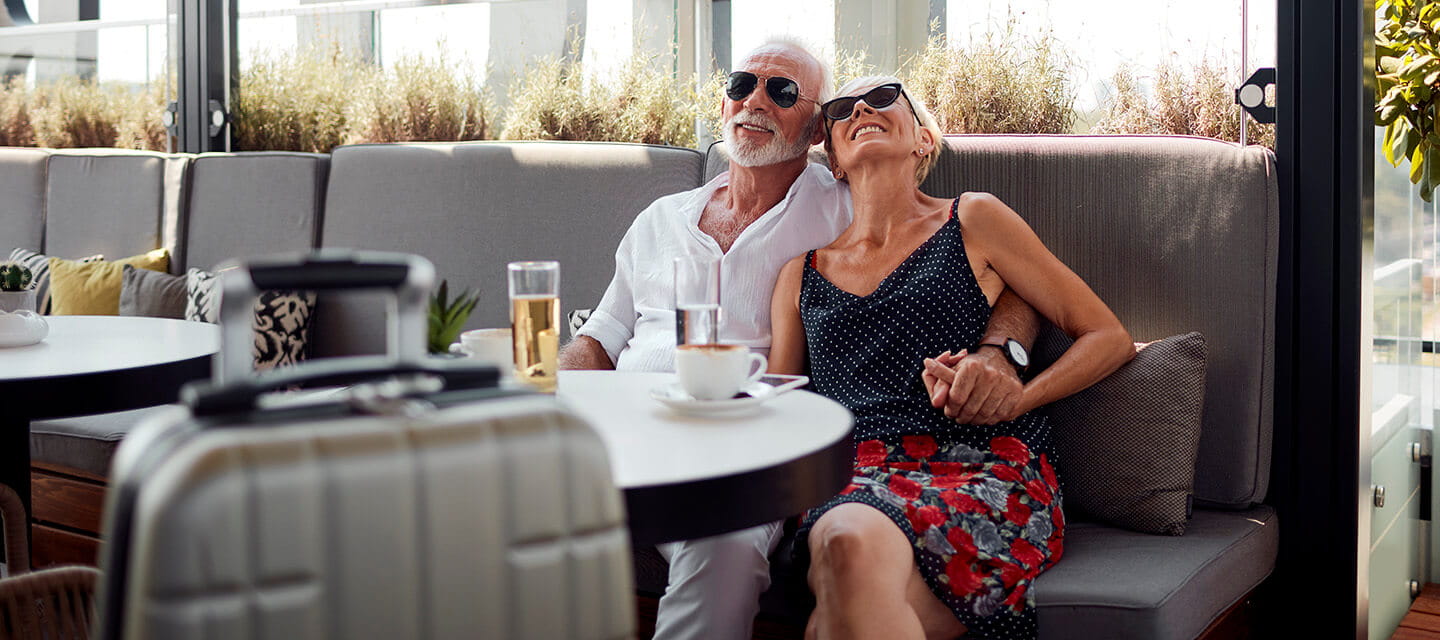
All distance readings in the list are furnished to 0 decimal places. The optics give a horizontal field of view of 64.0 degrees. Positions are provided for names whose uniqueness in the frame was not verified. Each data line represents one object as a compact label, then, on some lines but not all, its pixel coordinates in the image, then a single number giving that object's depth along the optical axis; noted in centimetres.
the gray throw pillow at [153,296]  317
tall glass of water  147
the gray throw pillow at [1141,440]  196
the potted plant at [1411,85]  252
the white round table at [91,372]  144
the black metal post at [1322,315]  212
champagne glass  135
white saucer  130
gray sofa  186
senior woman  160
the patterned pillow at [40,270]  338
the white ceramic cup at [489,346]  140
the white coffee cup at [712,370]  132
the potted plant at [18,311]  178
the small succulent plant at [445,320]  135
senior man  231
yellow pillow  325
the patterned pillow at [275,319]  298
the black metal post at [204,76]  383
